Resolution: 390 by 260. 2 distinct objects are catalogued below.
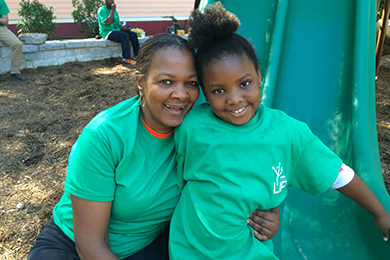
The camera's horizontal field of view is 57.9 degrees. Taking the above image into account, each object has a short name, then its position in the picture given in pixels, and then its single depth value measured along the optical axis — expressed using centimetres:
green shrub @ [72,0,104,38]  845
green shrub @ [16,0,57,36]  707
